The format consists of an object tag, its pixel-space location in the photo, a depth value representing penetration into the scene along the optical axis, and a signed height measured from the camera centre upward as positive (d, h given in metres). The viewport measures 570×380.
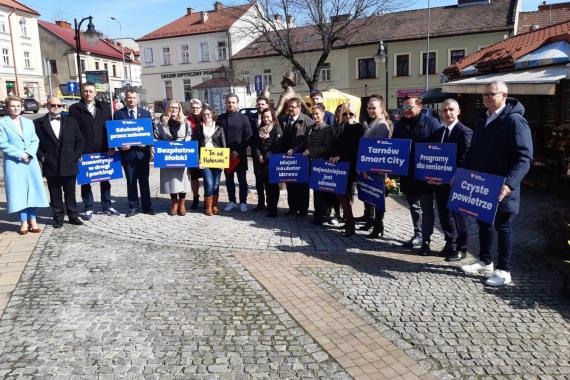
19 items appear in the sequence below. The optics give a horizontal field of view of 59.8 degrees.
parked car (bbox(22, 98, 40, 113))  40.50 +1.79
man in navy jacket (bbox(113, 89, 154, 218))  8.05 -0.61
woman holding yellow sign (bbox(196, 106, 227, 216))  8.22 -0.34
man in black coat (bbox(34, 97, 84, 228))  7.35 -0.36
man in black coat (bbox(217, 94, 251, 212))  8.23 -0.21
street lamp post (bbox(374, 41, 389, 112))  27.19 +3.16
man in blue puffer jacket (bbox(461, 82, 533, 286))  4.82 -0.45
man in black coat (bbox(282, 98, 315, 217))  7.78 -0.39
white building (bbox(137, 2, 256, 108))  52.44 +7.75
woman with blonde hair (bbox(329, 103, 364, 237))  6.83 -0.45
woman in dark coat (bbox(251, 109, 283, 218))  8.04 -0.46
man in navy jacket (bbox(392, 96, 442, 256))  5.98 -0.34
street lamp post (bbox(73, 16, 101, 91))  17.51 +3.17
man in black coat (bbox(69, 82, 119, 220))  7.81 +0.04
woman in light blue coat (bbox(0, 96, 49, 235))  6.96 -0.51
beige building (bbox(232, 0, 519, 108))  39.31 +5.56
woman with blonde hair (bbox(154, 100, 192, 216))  8.11 -0.21
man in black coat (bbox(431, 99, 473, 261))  5.66 -0.95
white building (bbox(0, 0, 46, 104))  52.97 +8.29
